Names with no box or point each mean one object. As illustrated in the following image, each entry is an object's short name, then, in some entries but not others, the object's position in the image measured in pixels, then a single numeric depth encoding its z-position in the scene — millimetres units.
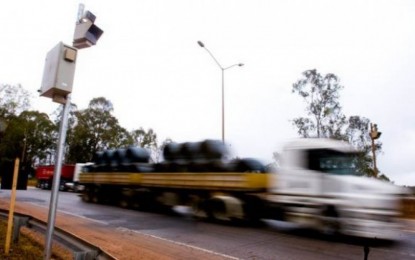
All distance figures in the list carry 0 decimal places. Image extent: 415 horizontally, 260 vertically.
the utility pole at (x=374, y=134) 20969
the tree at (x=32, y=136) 75312
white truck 9211
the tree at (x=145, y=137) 79188
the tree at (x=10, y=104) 70875
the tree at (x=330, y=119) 35312
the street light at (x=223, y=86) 22531
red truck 38750
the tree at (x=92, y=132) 71875
